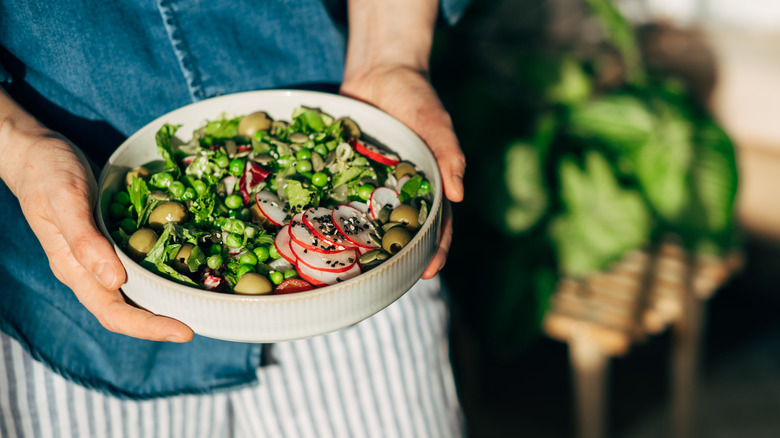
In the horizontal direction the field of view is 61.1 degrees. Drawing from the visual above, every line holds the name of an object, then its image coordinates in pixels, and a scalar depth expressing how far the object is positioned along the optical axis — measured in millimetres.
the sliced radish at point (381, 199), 806
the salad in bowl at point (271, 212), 674
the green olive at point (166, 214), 765
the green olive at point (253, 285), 693
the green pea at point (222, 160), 837
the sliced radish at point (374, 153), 863
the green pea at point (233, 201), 819
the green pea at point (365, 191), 811
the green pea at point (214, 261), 728
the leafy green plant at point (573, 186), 1711
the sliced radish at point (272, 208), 789
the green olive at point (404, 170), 843
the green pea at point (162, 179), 804
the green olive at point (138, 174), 811
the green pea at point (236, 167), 843
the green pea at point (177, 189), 781
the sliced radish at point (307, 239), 717
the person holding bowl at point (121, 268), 742
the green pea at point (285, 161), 853
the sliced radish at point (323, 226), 730
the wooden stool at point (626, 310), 1639
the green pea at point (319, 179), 826
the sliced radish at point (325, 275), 714
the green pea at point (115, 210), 780
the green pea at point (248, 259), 727
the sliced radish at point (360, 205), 814
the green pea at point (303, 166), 833
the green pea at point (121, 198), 793
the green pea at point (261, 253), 746
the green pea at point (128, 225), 765
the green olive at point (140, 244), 725
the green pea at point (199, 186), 792
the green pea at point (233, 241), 741
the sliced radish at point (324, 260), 714
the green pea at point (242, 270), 726
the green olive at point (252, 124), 904
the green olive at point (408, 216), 779
